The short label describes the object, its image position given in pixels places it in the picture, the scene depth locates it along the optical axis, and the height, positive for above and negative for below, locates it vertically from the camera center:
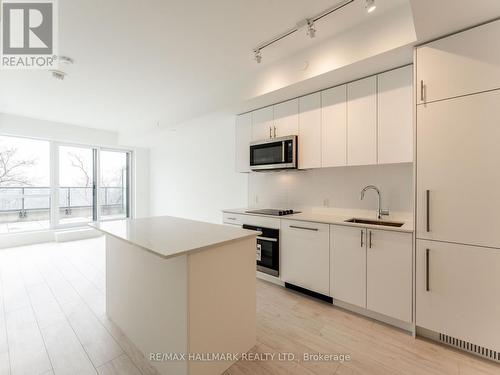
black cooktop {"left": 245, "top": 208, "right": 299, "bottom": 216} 2.99 -0.36
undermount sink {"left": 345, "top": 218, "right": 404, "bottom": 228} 2.27 -0.39
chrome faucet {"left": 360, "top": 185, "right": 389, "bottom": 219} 2.52 -0.27
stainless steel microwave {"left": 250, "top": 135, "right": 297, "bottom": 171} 2.90 +0.43
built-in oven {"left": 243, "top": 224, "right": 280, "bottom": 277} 2.86 -0.84
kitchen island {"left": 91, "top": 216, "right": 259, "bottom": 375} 1.41 -0.76
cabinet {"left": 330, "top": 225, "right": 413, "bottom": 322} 1.97 -0.79
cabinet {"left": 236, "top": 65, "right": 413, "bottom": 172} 2.16 +0.71
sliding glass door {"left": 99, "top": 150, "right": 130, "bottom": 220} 6.17 +0.04
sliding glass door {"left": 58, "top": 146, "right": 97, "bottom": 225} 5.48 +0.01
